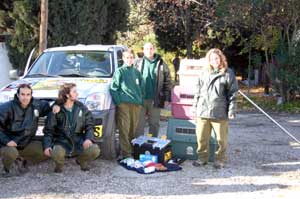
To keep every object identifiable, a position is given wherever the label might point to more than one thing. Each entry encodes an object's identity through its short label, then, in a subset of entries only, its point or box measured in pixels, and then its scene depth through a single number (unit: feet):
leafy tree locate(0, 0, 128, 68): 50.06
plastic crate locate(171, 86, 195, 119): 25.08
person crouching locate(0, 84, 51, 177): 21.25
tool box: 23.84
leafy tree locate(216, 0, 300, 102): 50.44
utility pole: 41.45
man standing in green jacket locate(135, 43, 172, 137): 25.95
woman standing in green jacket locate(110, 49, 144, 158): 24.38
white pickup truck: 23.32
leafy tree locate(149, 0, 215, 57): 68.13
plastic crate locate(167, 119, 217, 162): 25.13
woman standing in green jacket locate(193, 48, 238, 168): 23.21
